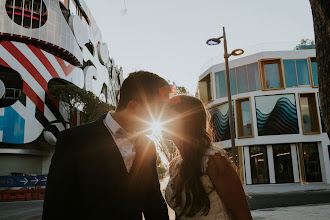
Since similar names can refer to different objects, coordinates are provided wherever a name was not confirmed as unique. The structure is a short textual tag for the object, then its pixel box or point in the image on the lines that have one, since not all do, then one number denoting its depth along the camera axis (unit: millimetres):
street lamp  12469
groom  1926
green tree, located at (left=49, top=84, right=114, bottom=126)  29484
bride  2049
